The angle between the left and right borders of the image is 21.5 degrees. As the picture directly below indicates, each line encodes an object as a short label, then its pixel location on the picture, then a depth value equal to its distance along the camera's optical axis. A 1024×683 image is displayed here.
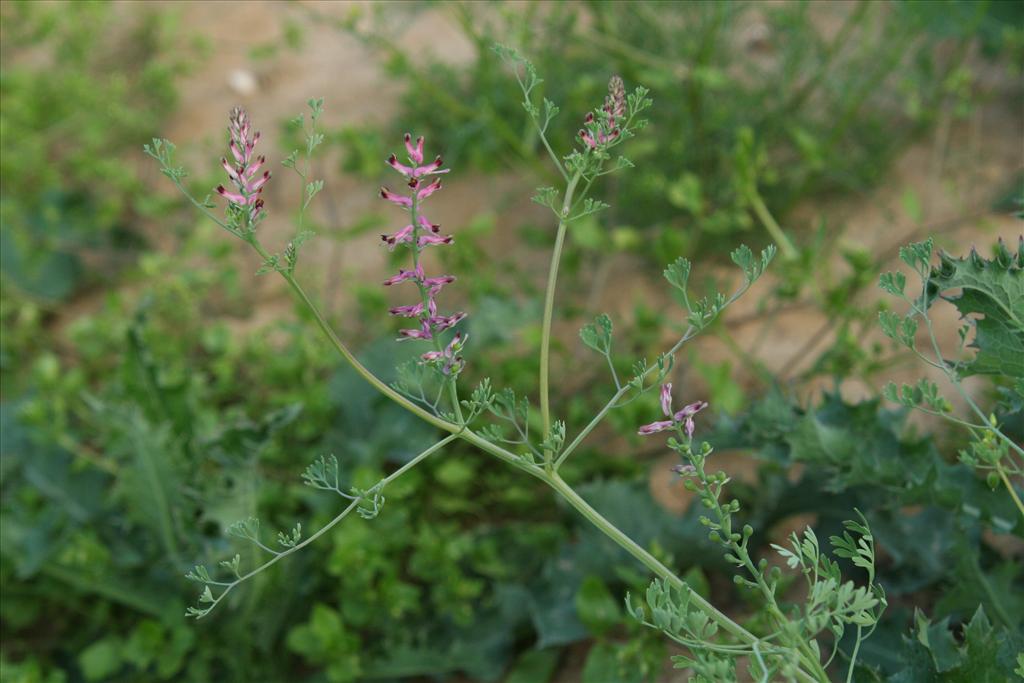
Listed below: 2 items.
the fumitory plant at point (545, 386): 0.56
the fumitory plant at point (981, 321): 0.59
